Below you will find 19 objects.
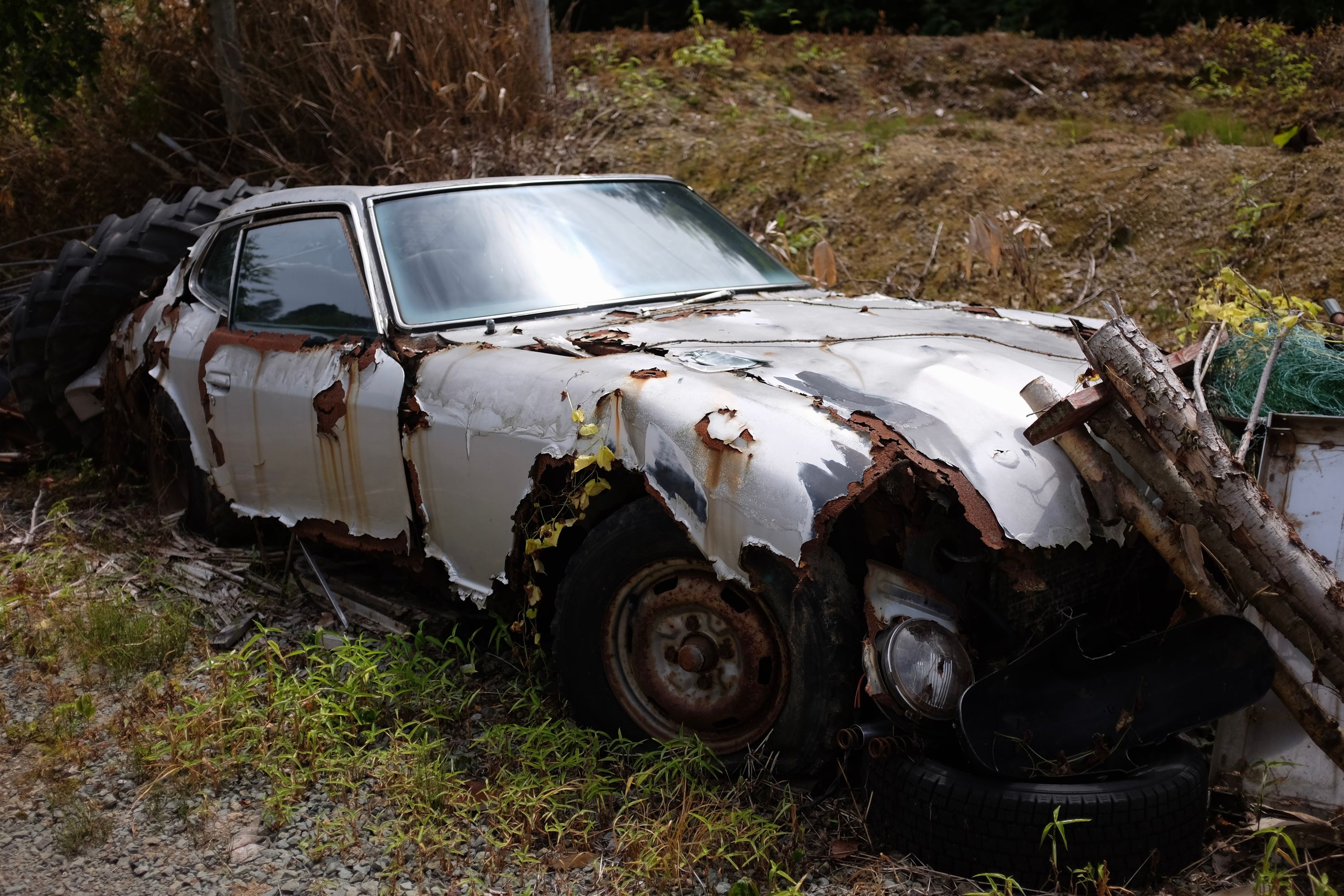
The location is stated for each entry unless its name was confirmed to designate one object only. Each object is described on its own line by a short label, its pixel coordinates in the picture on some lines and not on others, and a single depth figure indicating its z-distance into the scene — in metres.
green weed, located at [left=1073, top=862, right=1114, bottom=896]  2.31
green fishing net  2.79
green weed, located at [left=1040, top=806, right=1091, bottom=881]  2.32
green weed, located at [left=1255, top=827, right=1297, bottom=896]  2.32
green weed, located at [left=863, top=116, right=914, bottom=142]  9.92
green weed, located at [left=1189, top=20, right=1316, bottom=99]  9.44
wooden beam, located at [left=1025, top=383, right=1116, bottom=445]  2.60
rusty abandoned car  2.47
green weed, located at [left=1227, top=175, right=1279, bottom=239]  7.07
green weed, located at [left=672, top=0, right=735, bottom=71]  11.41
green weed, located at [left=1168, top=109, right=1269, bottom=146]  8.52
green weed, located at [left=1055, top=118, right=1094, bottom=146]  9.22
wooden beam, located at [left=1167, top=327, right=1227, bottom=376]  3.04
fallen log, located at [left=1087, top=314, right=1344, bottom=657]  2.37
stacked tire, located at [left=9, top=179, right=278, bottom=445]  5.34
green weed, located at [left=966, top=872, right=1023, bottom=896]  2.34
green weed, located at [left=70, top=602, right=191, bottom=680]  3.74
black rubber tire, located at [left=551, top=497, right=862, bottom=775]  2.57
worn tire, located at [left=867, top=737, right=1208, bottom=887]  2.35
